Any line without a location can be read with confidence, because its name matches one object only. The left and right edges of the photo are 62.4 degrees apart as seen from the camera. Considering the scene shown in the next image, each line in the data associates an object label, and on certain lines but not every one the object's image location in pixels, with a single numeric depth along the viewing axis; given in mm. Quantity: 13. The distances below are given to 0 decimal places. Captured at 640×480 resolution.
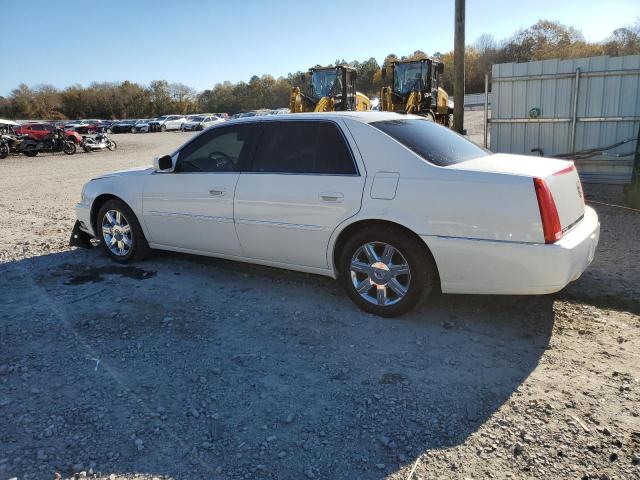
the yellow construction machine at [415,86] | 18125
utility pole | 10820
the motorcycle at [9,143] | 23812
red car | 26344
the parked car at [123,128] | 53406
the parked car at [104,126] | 48562
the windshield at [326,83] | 18922
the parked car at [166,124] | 52459
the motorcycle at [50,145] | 24812
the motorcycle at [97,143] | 26947
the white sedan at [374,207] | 3674
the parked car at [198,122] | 51653
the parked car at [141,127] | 52625
